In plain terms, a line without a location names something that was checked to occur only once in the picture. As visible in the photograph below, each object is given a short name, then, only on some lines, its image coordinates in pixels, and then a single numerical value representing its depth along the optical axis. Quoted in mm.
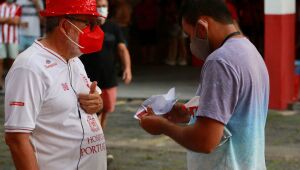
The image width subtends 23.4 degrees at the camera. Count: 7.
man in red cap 3393
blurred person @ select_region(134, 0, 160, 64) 16797
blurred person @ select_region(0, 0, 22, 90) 11938
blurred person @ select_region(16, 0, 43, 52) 12000
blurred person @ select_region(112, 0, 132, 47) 13078
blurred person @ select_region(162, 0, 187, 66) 16312
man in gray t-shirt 3227
